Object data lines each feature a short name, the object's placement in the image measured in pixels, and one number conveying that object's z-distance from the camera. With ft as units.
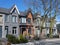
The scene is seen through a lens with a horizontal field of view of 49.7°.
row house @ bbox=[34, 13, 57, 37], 69.44
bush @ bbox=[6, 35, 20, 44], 34.92
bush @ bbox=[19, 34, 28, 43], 37.08
